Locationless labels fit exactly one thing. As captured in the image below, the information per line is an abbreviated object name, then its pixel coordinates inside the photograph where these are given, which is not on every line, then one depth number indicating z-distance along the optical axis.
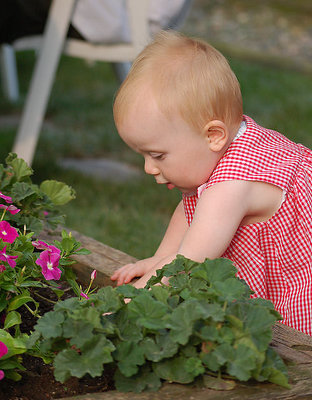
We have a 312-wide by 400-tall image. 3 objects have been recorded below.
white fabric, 2.52
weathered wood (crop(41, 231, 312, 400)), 1.34
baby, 1.58
